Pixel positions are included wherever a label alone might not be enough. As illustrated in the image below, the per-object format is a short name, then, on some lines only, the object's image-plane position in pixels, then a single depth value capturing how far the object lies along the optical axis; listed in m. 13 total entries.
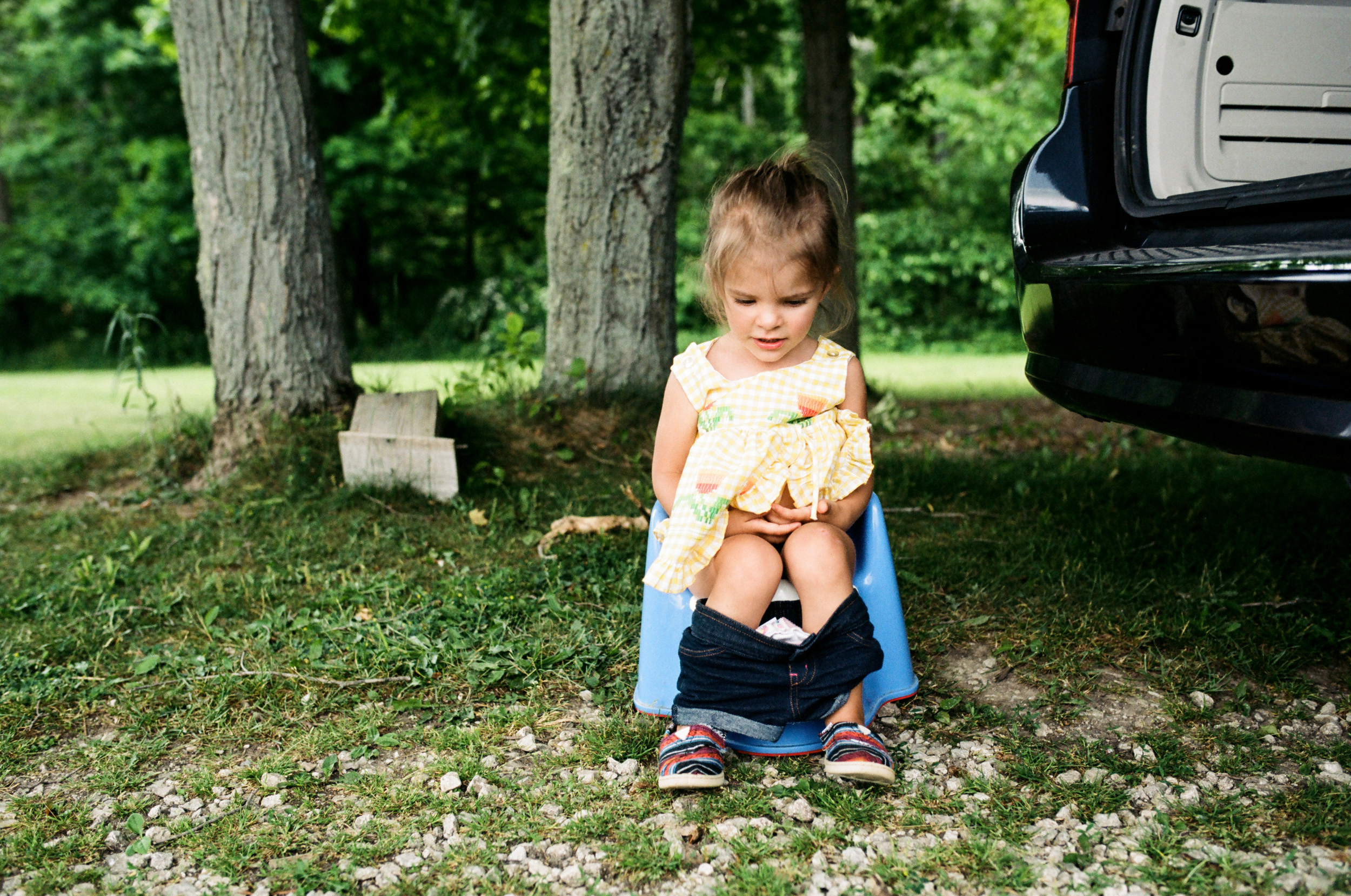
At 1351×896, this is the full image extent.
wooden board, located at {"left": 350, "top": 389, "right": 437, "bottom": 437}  3.38
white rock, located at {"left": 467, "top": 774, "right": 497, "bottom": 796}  1.75
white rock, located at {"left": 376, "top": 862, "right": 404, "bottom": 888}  1.49
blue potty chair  2.01
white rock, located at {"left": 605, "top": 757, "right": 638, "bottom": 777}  1.82
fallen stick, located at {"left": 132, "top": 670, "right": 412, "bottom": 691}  2.19
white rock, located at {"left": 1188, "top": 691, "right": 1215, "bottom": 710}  2.00
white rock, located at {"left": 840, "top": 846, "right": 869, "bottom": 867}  1.51
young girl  1.84
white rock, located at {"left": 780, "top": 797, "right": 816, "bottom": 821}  1.66
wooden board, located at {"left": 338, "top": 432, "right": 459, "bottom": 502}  3.33
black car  1.43
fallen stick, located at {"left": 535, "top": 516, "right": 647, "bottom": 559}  3.04
